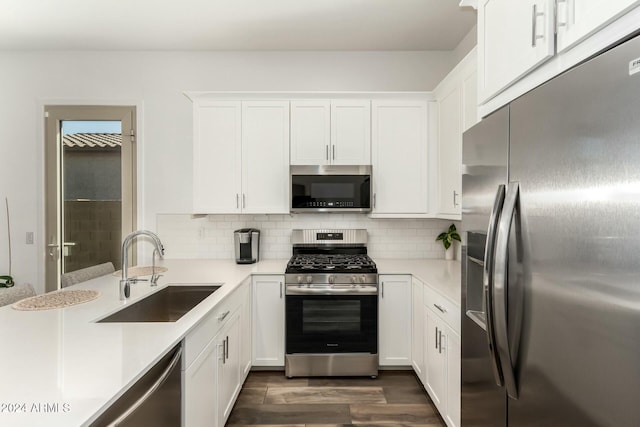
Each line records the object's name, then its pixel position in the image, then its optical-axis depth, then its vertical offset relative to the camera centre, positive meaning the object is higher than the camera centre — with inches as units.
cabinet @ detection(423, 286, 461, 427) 78.1 -34.7
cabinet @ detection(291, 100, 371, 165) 124.5 +27.1
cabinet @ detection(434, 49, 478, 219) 91.2 +25.1
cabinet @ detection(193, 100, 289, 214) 124.6 +20.0
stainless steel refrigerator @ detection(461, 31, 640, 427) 29.1 -3.8
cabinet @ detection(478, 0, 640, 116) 33.2 +20.2
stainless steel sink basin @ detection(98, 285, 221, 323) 83.2 -23.3
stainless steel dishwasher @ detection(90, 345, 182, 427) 40.5 -24.4
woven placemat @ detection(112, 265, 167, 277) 106.6 -19.1
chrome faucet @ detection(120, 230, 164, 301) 76.5 -13.0
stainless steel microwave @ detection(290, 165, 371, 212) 122.6 +7.8
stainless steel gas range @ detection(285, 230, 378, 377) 112.4 -35.0
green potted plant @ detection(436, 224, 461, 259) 130.4 -10.1
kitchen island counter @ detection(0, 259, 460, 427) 35.1 -19.2
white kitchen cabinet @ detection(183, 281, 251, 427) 62.2 -32.6
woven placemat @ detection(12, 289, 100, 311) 69.9 -18.6
